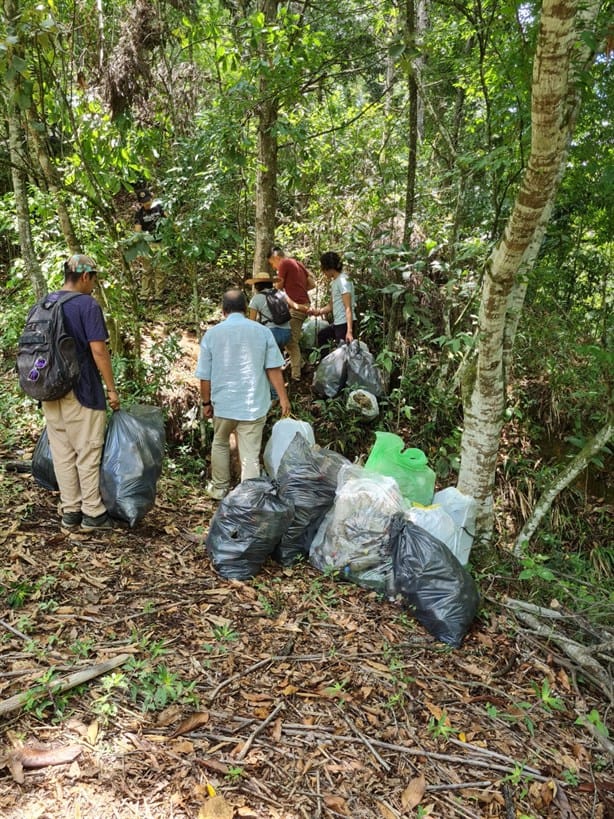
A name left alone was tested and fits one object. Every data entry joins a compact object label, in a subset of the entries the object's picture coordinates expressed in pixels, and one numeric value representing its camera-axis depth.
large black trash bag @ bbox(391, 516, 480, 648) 3.07
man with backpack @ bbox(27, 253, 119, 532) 3.46
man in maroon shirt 5.97
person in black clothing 5.72
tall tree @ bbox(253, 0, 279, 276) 5.22
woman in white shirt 5.78
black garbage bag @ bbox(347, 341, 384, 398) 5.70
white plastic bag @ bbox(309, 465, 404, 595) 3.45
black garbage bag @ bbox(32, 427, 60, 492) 3.93
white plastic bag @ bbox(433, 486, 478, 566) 3.87
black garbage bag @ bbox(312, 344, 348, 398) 5.73
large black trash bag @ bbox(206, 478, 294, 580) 3.38
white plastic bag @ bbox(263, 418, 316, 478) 4.51
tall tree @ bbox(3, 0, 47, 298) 3.84
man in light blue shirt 4.30
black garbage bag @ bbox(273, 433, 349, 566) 3.65
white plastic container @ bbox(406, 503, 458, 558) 3.57
